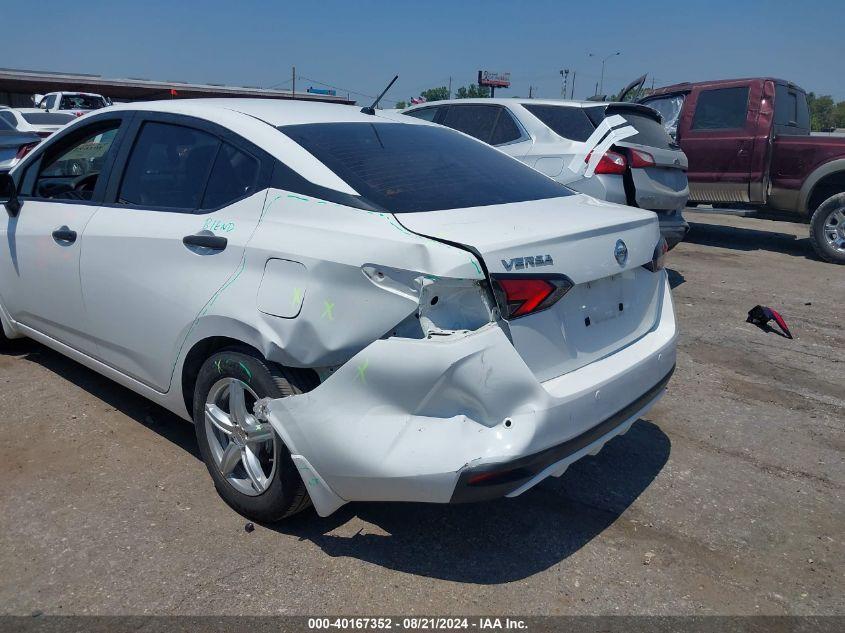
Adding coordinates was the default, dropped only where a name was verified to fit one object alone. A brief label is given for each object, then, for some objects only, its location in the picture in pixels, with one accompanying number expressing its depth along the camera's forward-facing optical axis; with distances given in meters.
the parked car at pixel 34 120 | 13.38
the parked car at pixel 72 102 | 22.88
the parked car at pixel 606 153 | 6.55
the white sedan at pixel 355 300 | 2.36
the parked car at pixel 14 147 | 10.45
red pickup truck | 9.02
